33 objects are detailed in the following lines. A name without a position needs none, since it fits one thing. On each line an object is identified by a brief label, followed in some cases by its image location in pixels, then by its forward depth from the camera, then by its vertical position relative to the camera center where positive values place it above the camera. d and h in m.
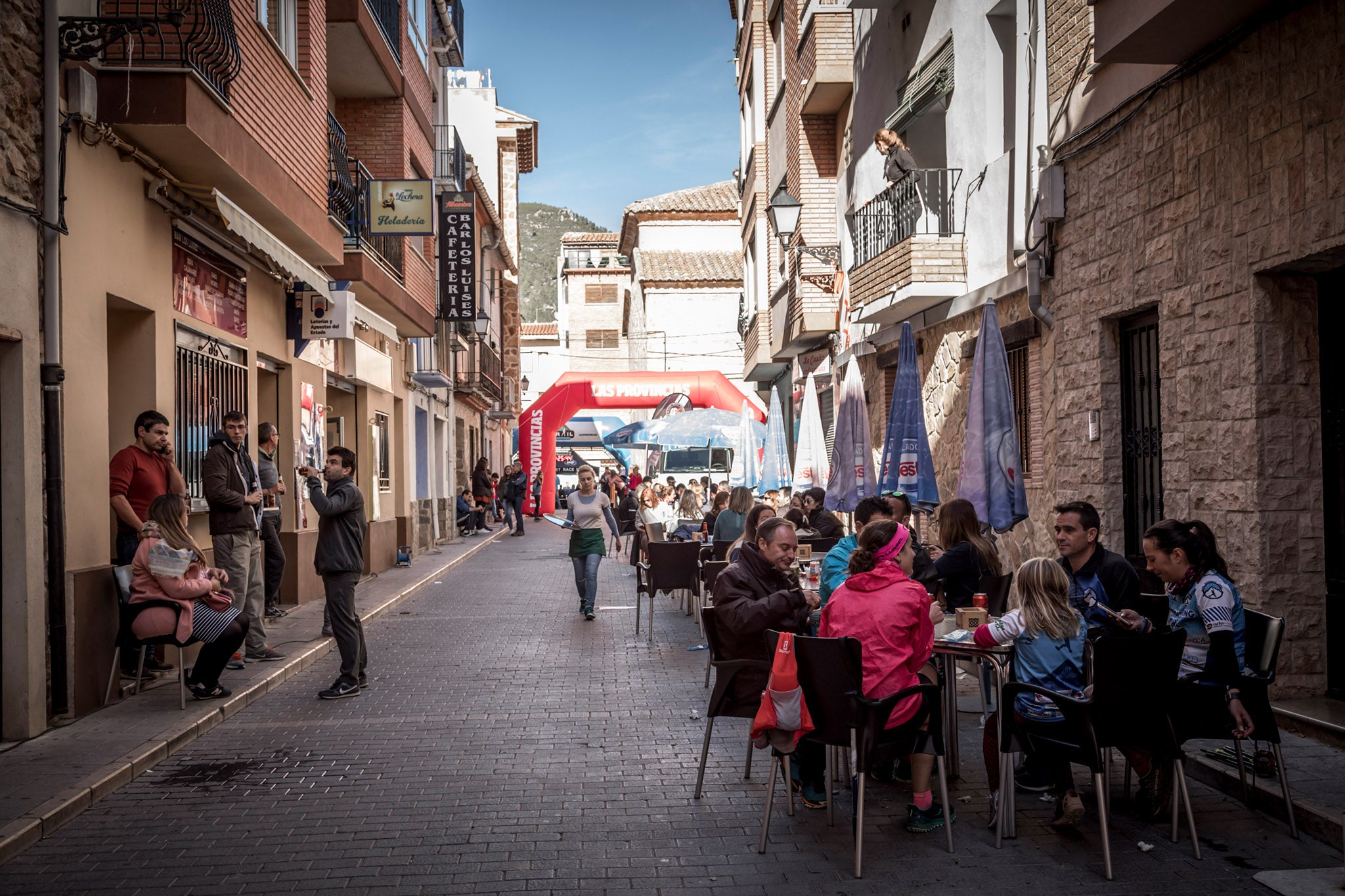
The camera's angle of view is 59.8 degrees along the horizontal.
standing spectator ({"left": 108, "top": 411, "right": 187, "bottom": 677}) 8.62 -0.02
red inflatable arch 41.12 +2.36
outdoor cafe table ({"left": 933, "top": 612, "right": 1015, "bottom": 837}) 5.40 -1.16
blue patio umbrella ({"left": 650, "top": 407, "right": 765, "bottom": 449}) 30.22 +0.82
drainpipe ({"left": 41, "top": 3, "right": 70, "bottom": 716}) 7.65 +0.66
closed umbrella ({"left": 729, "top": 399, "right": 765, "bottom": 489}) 20.97 +0.10
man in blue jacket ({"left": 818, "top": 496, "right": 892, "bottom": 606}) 7.26 -0.67
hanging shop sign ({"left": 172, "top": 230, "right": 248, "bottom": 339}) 10.58 +1.81
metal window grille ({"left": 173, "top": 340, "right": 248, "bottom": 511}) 10.87 +0.69
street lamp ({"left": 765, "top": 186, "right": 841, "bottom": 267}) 19.14 +4.10
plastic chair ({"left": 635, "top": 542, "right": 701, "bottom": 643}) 12.05 -1.10
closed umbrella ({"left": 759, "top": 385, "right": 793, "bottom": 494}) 18.17 +0.01
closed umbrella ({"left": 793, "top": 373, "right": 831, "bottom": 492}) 15.29 +0.08
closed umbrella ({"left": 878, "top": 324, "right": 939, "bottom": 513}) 10.87 +0.11
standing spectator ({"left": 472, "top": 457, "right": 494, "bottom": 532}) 33.47 -0.58
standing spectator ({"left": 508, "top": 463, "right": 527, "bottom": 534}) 32.66 -0.81
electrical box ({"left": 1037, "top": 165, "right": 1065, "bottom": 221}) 10.77 +2.42
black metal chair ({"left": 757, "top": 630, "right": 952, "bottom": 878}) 5.26 -1.16
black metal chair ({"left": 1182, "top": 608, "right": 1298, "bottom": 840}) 5.56 -1.12
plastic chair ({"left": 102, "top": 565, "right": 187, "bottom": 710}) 8.18 -1.02
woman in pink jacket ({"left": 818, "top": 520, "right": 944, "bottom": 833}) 5.42 -0.82
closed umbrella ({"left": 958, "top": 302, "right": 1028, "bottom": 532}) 8.78 +0.08
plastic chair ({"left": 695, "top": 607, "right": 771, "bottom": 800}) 6.08 -1.24
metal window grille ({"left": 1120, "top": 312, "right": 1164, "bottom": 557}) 9.59 +0.20
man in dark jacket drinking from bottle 9.06 -0.68
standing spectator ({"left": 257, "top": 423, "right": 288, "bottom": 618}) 11.66 -0.45
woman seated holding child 8.15 -0.88
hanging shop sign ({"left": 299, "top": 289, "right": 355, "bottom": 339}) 14.32 +1.90
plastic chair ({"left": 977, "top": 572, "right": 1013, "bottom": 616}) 7.79 -0.91
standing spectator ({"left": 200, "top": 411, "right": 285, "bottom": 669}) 9.68 -0.39
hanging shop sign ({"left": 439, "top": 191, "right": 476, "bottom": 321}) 25.66 +4.54
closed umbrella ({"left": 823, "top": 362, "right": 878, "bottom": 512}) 12.95 +0.05
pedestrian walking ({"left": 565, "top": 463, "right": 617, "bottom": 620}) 13.75 -0.90
